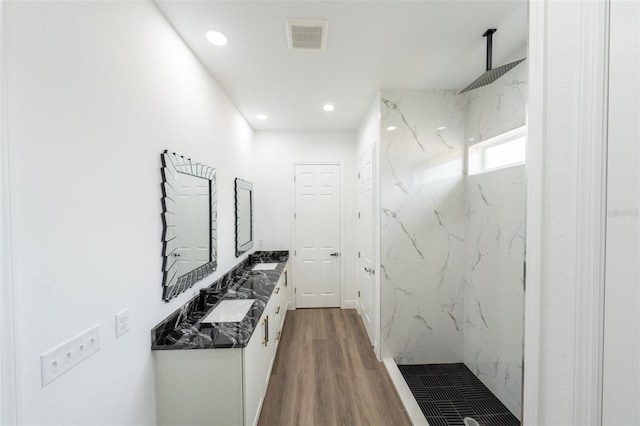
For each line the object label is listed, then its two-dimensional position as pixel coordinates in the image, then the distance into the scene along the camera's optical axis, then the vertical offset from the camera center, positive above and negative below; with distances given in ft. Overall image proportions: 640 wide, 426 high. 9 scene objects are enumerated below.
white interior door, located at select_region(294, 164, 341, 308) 12.93 -1.89
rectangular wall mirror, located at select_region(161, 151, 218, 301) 5.12 -0.38
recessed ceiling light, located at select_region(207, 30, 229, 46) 5.62 +3.82
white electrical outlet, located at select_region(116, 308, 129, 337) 3.89 -1.78
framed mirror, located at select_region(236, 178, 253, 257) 9.84 -0.39
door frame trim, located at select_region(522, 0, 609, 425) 1.76 -0.16
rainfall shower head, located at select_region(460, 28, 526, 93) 5.56 +3.02
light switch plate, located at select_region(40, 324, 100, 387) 2.84 -1.78
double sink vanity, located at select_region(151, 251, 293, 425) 4.87 -3.15
